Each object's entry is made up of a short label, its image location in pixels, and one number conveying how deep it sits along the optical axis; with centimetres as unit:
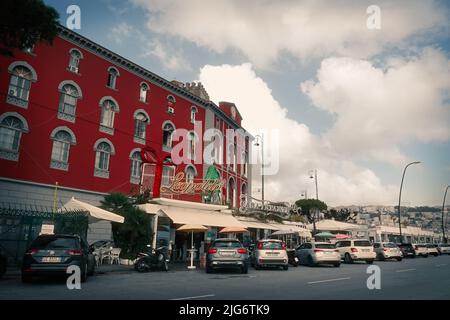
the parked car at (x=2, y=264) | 1102
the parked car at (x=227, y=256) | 1512
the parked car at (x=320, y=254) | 2050
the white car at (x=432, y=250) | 3889
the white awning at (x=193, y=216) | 2166
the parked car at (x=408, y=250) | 3472
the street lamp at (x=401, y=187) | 4466
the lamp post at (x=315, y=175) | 5156
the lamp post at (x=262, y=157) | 4310
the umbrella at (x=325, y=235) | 3734
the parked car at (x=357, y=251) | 2461
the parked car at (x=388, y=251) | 2862
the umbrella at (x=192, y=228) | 2021
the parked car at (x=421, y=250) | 3719
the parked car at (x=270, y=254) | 1757
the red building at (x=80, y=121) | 1986
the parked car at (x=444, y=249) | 4464
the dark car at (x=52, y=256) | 1022
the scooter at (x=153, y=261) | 1603
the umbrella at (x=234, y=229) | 2388
